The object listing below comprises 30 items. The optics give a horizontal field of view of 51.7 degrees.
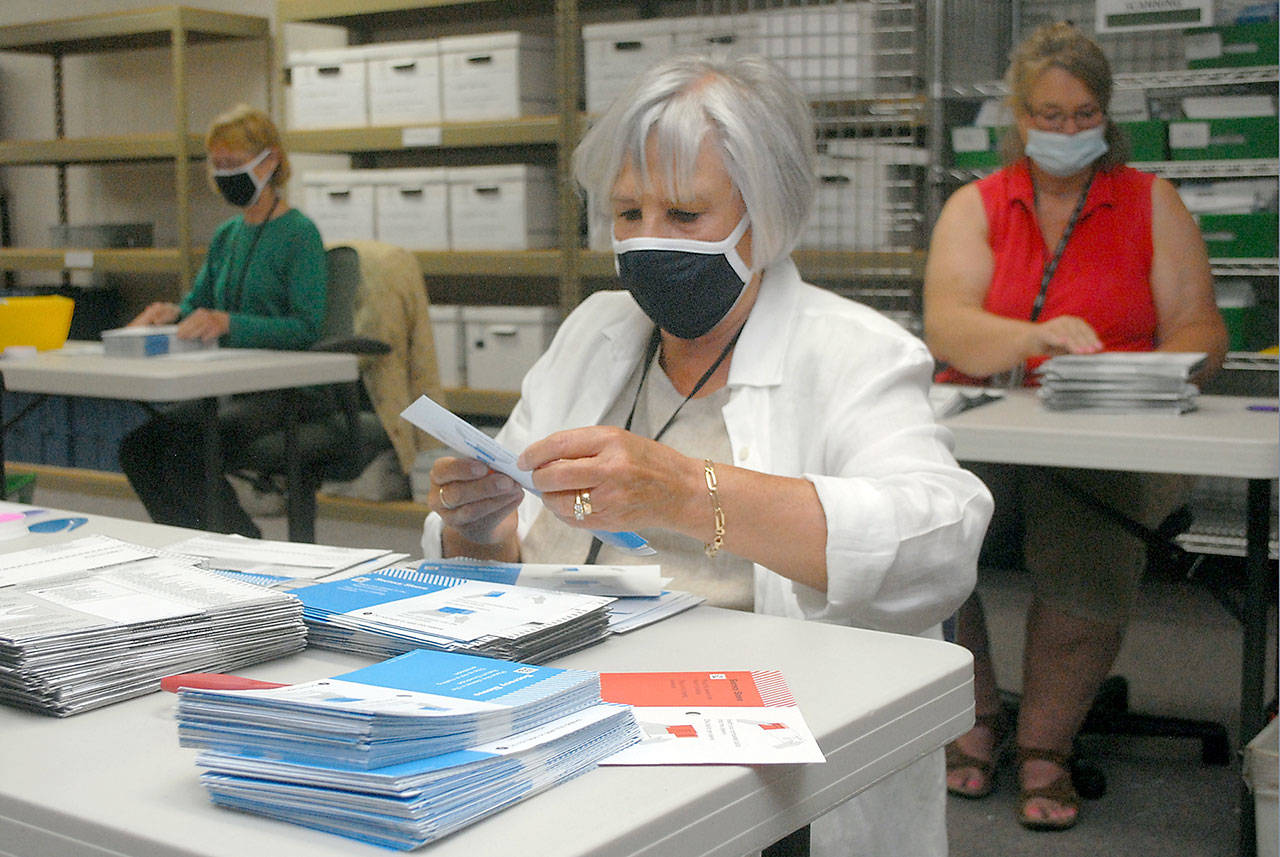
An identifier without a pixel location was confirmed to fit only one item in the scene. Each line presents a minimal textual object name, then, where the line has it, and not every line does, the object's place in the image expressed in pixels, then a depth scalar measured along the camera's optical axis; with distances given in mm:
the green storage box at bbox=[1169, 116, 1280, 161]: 3365
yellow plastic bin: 3043
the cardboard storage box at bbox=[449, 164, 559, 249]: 4270
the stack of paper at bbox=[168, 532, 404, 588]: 1265
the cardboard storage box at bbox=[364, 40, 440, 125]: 4391
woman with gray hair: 1229
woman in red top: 2385
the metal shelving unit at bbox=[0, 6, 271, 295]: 5016
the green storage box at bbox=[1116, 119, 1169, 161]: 3477
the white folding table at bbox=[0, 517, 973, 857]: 691
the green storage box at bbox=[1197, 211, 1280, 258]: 3416
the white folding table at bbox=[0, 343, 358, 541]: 2832
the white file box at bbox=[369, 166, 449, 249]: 4410
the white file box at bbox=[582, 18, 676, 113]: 3885
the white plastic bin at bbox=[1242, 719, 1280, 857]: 1767
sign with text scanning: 3436
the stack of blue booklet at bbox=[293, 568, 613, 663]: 987
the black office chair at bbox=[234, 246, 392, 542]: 3422
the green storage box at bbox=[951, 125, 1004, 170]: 3647
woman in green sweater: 3459
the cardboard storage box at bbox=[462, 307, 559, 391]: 4262
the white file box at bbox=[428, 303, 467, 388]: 4430
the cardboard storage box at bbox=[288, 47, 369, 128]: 4559
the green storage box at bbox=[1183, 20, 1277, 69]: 3400
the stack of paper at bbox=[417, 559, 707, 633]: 1170
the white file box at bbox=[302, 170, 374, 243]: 4551
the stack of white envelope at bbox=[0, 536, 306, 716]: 907
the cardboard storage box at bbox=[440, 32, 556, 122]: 4250
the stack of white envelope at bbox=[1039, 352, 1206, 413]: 2191
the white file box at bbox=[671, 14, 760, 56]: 3484
